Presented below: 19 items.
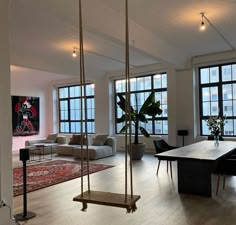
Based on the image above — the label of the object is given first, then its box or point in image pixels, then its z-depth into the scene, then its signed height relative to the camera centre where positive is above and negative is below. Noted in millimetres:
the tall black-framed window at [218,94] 8206 +624
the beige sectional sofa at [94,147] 8352 -1141
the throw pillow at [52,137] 10492 -917
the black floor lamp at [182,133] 8682 -673
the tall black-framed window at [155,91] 9555 +822
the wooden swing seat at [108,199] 2400 -836
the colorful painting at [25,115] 10602 +37
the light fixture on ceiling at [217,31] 5203 +1984
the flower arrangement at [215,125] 5523 -269
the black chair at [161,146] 5992 -799
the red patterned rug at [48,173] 5130 -1401
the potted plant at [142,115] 8109 -31
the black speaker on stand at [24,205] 3459 -1257
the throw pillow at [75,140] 9617 -948
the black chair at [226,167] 4289 -941
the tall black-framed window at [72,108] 11477 +315
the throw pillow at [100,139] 8961 -871
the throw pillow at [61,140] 10305 -1001
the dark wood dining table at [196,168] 4199 -949
